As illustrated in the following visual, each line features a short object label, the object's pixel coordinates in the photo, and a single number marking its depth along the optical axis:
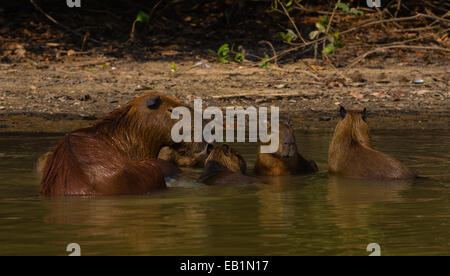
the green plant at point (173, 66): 13.78
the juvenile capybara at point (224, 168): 7.67
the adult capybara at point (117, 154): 6.71
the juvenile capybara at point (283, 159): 8.32
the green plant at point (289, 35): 13.22
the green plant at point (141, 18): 15.25
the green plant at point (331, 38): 13.32
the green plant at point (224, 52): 13.49
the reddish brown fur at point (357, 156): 7.84
